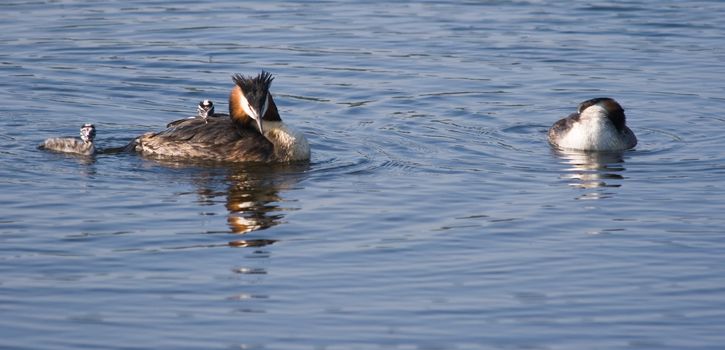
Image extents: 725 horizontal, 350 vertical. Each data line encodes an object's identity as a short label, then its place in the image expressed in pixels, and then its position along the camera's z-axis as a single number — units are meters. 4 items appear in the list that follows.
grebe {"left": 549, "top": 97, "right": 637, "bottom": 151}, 18.45
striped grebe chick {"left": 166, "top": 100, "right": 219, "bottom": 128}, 18.19
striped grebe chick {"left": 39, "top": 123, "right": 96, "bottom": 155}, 17.11
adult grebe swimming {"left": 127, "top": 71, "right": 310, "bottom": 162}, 17.33
